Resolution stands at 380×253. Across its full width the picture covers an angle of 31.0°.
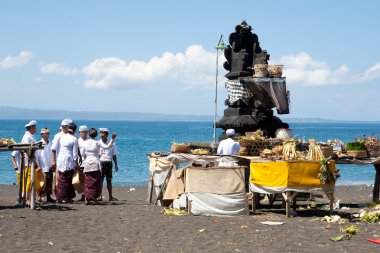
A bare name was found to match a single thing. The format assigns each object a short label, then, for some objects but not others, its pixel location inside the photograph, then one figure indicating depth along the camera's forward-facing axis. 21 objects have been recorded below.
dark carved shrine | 17.80
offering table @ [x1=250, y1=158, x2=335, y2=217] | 13.35
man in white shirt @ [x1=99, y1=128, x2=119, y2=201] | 15.99
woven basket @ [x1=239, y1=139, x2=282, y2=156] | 15.50
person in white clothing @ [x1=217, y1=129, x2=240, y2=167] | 14.85
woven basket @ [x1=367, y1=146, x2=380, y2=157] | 16.16
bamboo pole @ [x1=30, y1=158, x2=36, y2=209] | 13.90
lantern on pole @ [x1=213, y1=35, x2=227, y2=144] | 19.03
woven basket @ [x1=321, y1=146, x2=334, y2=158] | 14.74
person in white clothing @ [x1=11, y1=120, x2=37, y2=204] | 14.45
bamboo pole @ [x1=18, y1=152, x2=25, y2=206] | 14.40
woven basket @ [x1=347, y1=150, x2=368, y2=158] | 15.59
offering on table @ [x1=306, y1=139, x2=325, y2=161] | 14.02
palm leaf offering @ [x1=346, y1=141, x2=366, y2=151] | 15.74
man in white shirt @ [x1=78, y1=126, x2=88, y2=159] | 15.59
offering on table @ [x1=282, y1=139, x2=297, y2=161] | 13.80
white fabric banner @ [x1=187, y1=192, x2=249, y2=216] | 13.71
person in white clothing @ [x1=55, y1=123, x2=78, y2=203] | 15.23
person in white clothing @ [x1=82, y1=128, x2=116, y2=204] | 15.12
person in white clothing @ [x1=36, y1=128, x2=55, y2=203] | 15.27
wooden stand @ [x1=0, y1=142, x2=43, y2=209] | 13.72
